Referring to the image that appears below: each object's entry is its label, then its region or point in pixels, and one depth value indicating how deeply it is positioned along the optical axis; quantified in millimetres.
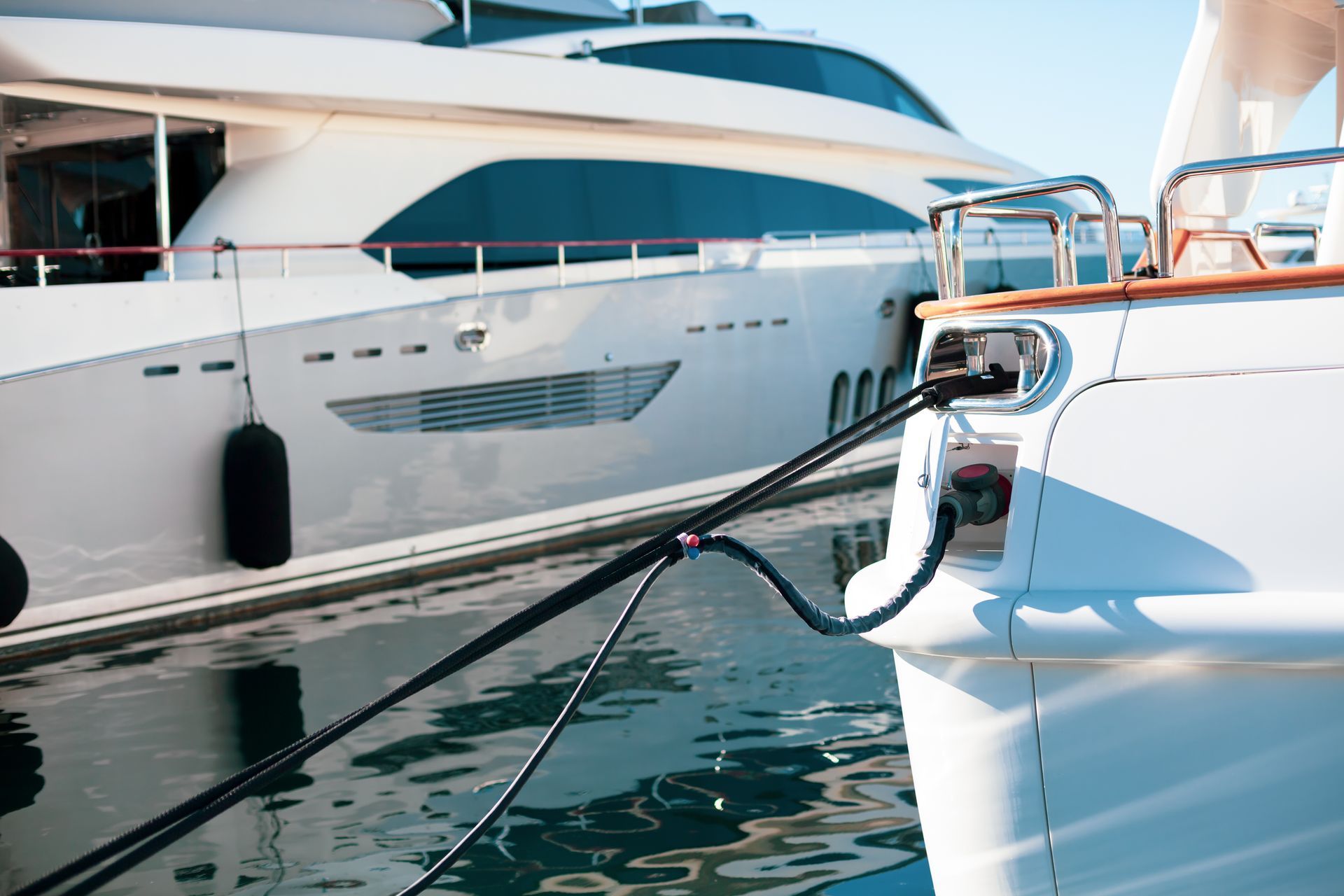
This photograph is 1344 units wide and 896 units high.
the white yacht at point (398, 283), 6836
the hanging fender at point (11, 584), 6230
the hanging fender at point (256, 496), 7047
